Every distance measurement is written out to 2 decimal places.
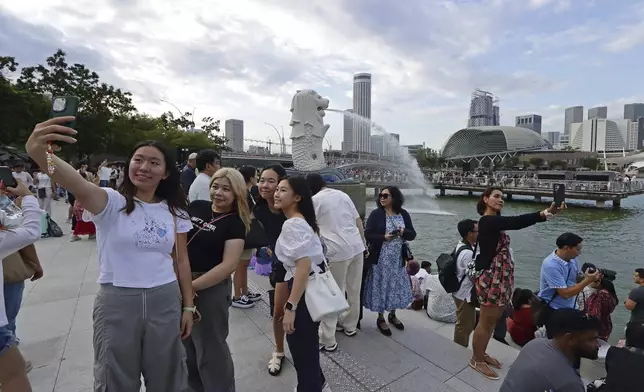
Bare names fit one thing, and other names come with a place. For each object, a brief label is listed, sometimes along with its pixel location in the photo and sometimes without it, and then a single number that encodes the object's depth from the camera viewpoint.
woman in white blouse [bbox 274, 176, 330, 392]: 2.31
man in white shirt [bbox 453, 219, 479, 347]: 3.56
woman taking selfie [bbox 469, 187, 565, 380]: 3.02
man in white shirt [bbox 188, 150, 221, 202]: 4.14
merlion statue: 13.84
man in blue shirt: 3.50
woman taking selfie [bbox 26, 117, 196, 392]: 1.67
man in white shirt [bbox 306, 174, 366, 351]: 3.34
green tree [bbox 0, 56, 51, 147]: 18.81
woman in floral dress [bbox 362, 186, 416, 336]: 3.86
